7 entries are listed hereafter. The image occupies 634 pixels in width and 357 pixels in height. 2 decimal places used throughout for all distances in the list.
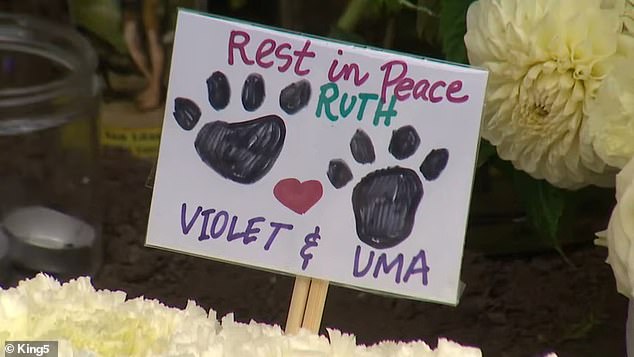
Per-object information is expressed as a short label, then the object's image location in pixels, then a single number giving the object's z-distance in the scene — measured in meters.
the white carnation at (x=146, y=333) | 1.66
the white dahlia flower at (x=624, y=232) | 1.70
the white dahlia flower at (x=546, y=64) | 1.76
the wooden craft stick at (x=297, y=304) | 1.72
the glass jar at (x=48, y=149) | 1.98
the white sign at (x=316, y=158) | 1.70
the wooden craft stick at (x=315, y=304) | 1.72
